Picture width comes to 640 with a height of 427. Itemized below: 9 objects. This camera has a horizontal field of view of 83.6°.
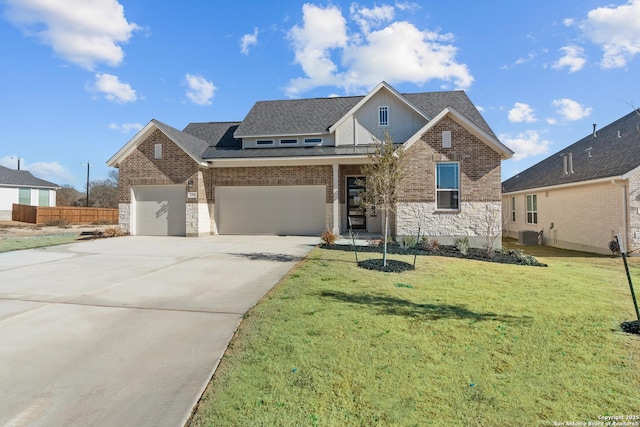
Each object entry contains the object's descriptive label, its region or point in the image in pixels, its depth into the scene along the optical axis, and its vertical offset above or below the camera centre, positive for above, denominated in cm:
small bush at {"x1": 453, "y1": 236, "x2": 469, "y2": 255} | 1234 -93
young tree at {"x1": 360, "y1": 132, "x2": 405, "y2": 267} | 953 +121
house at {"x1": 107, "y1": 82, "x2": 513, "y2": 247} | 1761 +233
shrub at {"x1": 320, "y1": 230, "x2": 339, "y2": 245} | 1359 -70
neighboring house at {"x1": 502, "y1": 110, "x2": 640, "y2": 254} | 1357 +116
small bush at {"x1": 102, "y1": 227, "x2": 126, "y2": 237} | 1727 -54
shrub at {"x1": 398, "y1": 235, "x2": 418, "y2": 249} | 1341 -88
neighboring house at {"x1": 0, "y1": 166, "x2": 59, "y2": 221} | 3644 +336
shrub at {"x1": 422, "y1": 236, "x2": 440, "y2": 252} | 1265 -94
